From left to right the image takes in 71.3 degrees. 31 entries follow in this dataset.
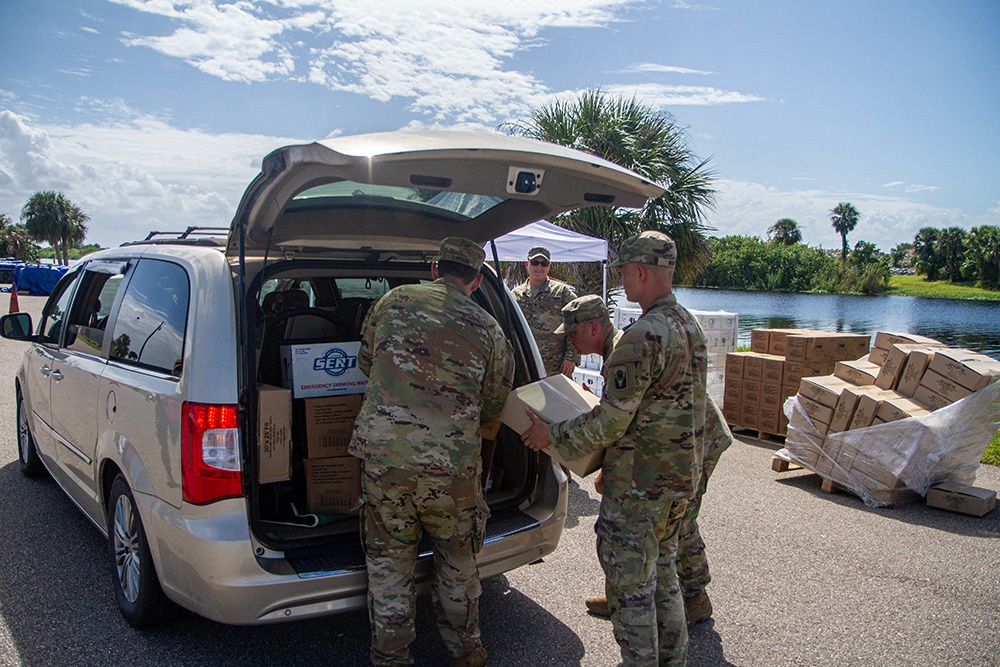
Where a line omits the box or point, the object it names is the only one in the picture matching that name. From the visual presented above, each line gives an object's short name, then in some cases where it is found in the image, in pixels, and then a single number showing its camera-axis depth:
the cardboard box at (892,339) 6.64
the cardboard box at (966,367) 5.39
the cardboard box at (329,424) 3.21
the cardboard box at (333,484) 3.21
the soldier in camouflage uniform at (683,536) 3.52
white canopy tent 9.96
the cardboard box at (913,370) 5.83
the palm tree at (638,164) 15.02
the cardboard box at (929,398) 5.58
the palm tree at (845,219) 103.69
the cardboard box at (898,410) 5.54
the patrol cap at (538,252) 6.62
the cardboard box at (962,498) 5.26
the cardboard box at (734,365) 7.84
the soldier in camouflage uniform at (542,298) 6.48
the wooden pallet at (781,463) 6.29
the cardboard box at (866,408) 5.69
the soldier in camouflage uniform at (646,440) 2.70
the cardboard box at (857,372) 6.25
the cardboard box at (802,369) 7.32
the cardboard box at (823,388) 5.96
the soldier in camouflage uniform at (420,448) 2.69
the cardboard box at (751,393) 7.72
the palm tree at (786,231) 111.38
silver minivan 2.58
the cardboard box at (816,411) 5.98
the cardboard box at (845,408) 5.82
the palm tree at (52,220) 76.25
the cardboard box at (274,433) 2.85
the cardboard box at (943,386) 5.50
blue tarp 34.28
